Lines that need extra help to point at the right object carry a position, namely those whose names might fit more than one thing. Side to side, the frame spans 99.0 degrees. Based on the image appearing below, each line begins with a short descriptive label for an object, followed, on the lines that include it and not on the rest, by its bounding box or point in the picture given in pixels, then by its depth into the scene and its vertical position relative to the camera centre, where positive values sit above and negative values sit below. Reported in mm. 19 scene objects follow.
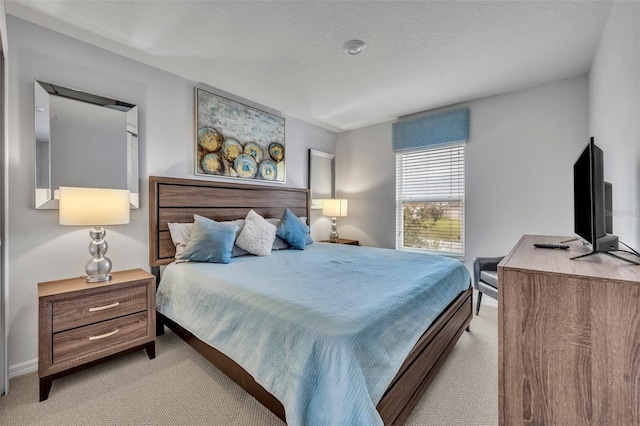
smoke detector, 2258 +1403
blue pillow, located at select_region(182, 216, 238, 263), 2438 -280
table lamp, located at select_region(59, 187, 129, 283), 1879 -5
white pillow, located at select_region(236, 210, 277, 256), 2812 -258
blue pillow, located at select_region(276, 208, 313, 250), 3279 -238
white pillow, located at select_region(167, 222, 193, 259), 2637 -222
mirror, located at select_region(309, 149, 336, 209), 4430 +603
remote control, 1604 -202
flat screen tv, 1230 +43
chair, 2666 -653
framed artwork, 3033 +889
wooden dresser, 877 -456
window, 3674 +175
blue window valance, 3518 +1127
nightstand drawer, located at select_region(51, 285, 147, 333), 1807 -676
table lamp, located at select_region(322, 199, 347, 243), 4367 +67
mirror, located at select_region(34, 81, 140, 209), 2072 +581
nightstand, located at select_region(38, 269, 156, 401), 1748 -776
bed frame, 1441 -484
